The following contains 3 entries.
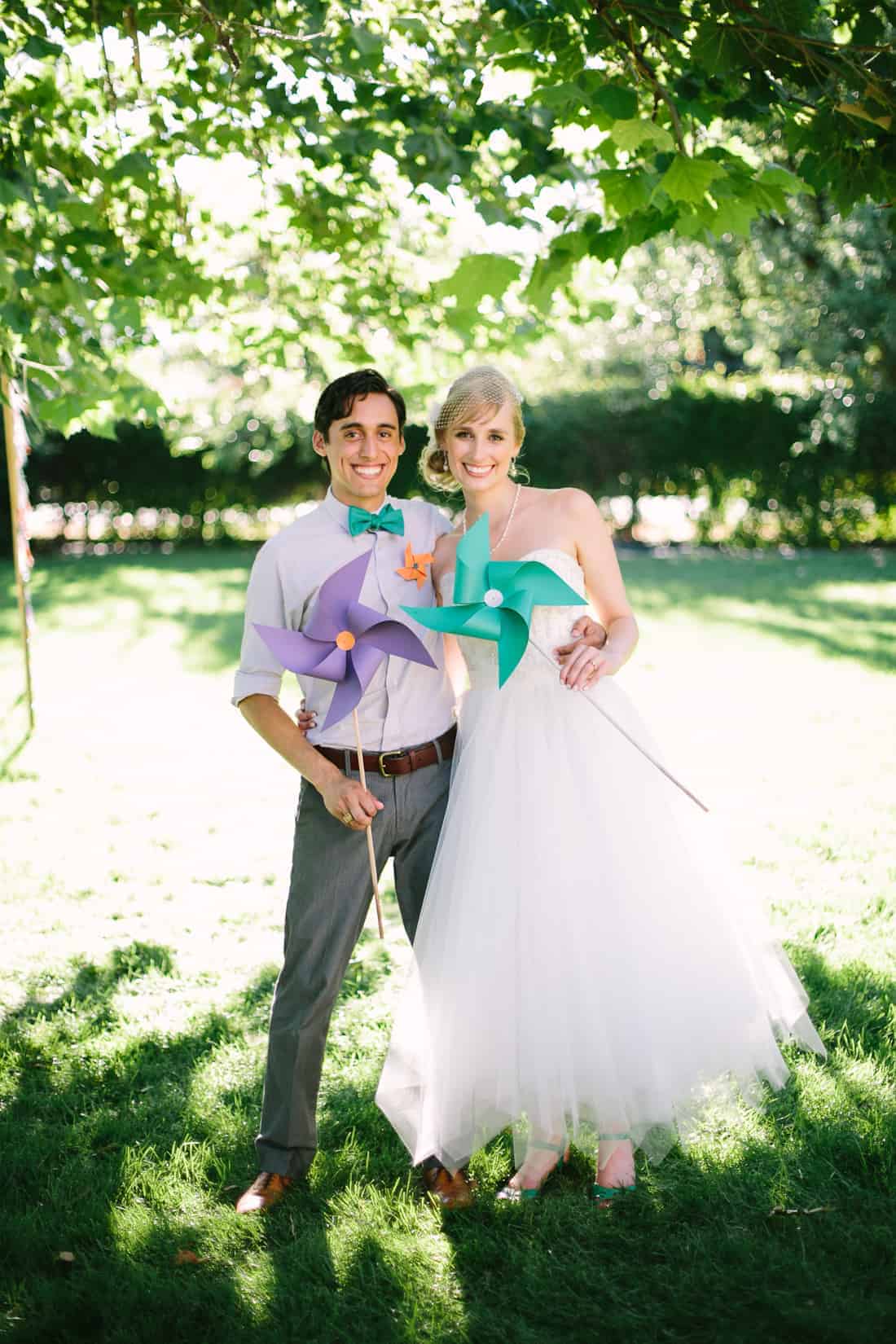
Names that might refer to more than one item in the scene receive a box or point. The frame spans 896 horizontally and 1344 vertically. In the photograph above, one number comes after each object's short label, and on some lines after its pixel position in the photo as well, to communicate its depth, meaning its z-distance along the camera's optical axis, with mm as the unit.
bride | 2902
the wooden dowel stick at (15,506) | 7589
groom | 3055
